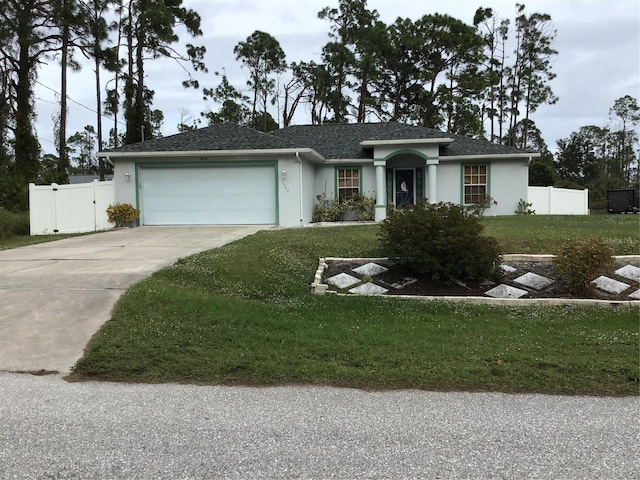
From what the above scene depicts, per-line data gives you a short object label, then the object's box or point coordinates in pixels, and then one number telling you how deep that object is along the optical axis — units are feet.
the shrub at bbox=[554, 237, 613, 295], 24.07
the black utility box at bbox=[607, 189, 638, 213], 70.90
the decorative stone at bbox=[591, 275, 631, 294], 24.96
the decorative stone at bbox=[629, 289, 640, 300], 23.80
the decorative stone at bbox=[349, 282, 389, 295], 25.34
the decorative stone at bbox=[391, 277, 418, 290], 26.04
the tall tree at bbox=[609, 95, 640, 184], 186.29
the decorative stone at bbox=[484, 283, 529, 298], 24.50
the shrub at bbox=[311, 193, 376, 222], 60.08
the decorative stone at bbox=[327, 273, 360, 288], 26.21
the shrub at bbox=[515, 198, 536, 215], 61.41
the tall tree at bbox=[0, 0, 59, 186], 80.23
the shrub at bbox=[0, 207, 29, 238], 49.43
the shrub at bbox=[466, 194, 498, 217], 61.62
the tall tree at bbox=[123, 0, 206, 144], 95.61
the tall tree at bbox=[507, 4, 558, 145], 128.36
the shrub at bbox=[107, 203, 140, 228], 52.21
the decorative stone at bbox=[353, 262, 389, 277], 27.86
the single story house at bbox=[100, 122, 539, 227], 53.01
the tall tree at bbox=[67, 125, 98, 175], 232.73
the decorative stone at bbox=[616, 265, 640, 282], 26.40
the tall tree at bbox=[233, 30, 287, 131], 133.08
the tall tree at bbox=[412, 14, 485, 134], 110.01
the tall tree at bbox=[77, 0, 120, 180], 88.62
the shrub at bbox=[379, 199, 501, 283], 25.45
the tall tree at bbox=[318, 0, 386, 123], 115.24
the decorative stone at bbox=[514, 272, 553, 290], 25.76
